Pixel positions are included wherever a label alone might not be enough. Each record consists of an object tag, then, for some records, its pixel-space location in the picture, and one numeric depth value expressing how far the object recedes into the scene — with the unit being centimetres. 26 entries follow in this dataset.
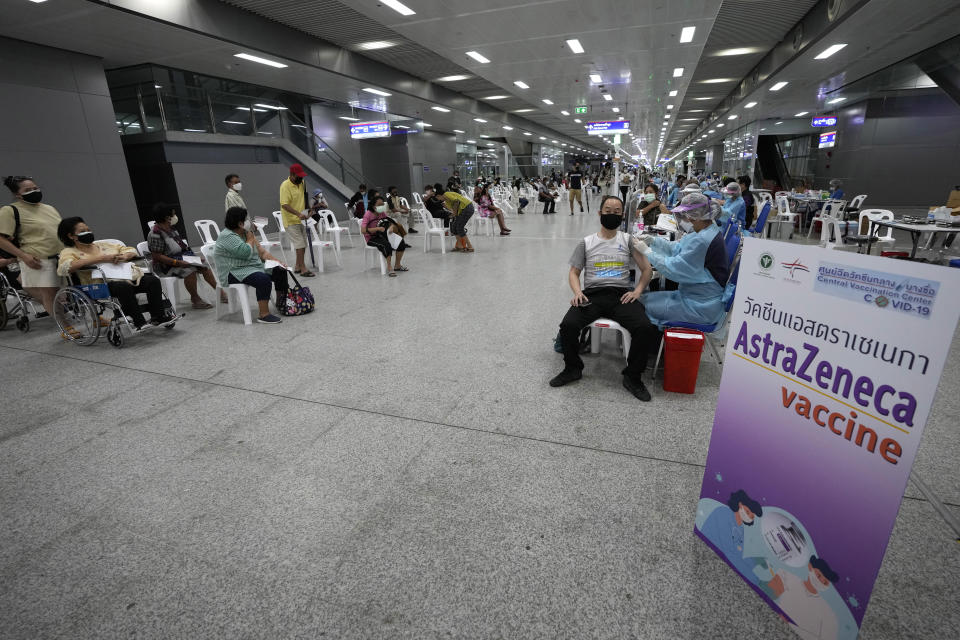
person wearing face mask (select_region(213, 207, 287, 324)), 478
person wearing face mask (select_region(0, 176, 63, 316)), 440
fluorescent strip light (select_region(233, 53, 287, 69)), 894
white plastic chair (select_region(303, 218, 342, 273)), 770
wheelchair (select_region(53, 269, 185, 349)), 429
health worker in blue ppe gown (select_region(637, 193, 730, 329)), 319
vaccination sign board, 110
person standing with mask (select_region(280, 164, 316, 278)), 696
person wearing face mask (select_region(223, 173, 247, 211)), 677
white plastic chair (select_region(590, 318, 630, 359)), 336
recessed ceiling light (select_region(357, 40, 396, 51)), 1033
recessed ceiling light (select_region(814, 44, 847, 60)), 962
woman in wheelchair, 436
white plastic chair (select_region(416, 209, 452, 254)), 940
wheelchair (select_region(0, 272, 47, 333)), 497
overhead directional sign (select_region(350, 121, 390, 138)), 1550
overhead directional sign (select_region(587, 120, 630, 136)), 1816
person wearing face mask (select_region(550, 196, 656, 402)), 326
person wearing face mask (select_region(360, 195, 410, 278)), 723
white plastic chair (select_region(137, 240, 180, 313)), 531
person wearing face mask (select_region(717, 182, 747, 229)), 644
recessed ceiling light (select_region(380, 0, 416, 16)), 734
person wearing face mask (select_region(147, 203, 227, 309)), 516
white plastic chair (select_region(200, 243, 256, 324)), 501
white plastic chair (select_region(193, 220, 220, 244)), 718
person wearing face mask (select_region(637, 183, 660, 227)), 702
